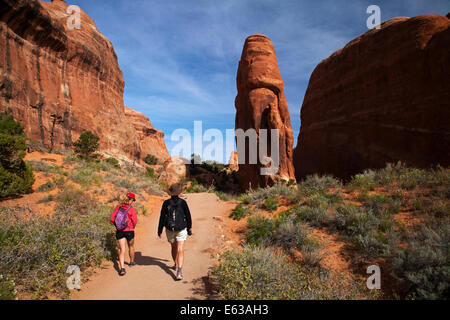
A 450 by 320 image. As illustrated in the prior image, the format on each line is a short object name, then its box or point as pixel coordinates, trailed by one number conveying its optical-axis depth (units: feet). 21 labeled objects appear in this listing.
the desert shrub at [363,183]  27.34
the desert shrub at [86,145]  71.56
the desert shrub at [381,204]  20.39
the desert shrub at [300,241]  15.65
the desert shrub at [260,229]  19.70
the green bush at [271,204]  28.43
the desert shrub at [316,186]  29.39
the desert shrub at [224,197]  51.29
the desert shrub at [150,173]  80.66
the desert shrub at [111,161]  77.48
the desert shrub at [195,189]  69.10
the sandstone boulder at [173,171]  81.26
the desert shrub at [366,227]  15.64
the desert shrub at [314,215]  21.49
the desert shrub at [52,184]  30.71
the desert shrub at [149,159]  162.71
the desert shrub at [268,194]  32.22
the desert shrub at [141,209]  32.62
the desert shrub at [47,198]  27.25
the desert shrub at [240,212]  28.82
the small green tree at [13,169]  26.55
